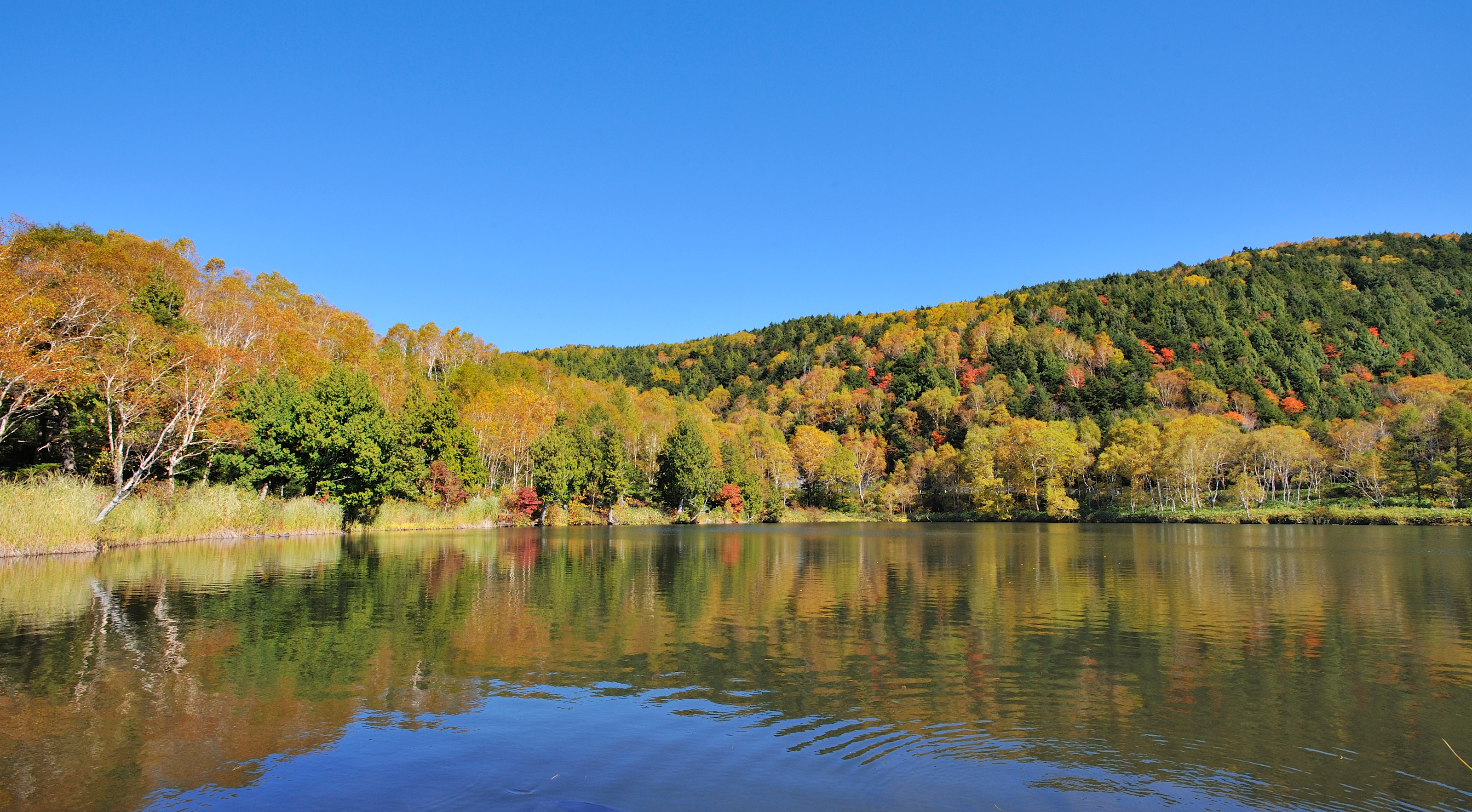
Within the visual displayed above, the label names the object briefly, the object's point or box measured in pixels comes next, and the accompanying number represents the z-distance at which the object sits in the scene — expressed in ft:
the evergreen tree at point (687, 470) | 268.82
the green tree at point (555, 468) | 231.91
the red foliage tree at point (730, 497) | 285.02
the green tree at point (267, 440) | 140.26
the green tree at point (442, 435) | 188.55
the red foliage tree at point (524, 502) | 225.35
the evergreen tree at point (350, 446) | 150.00
